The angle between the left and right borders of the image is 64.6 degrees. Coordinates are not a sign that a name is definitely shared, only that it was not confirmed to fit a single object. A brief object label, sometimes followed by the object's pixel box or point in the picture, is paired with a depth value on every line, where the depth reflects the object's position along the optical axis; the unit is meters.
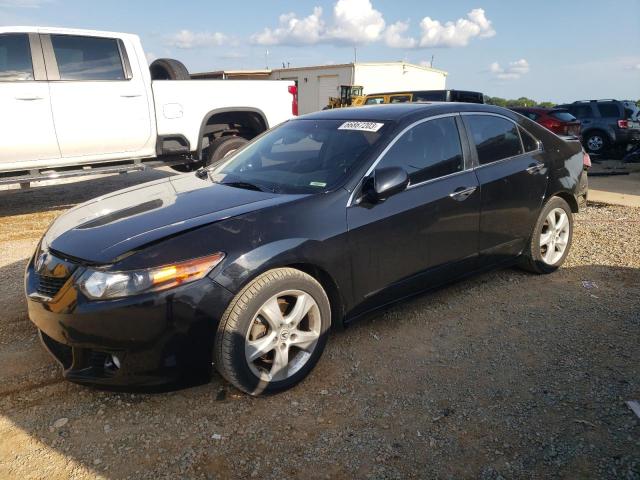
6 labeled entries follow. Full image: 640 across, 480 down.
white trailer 32.72
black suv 14.69
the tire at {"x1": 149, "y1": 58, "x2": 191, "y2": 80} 7.93
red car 13.25
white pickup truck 6.04
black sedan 2.50
